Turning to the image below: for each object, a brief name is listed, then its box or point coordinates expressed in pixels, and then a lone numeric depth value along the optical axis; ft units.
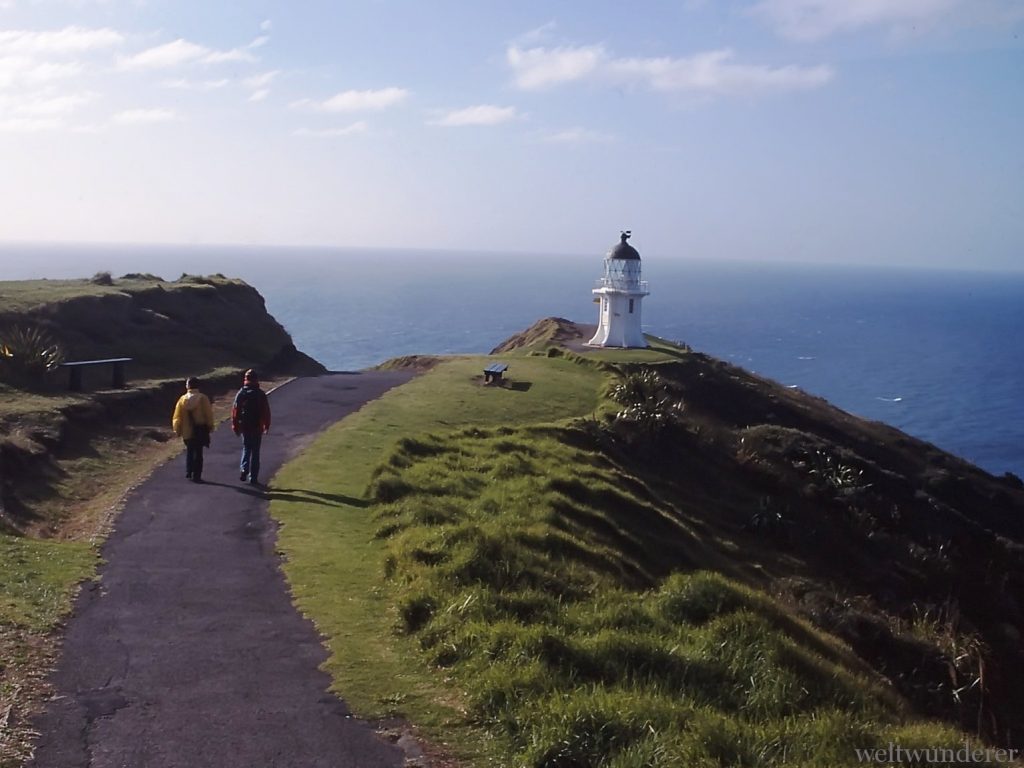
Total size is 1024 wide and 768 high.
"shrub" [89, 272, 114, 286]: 109.31
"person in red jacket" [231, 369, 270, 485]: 50.85
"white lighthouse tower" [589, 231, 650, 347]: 142.61
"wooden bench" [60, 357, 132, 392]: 68.66
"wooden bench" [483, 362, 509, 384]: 92.32
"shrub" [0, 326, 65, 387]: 67.41
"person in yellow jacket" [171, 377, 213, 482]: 50.29
